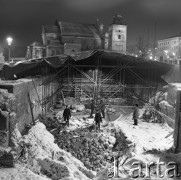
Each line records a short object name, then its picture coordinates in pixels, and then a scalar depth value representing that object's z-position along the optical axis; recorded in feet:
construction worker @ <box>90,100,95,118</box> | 48.41
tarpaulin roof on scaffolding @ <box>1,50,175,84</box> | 50.75
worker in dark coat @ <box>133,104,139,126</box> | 43.15
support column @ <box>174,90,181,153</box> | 29.22
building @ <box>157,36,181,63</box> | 181.35
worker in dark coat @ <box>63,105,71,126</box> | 42.86
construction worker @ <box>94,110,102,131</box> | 41.16
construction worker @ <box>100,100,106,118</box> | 48.55
